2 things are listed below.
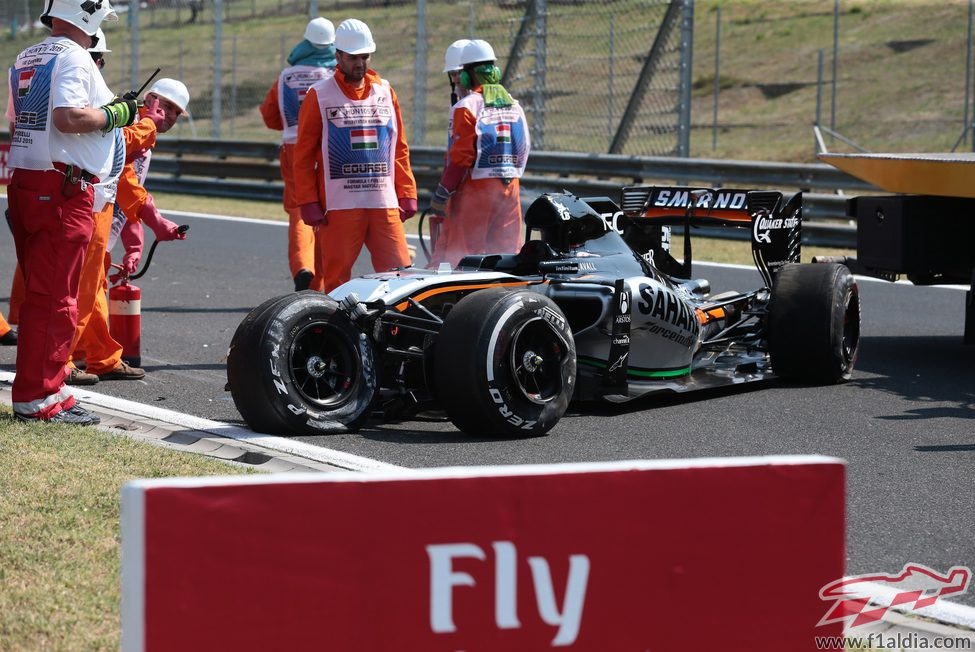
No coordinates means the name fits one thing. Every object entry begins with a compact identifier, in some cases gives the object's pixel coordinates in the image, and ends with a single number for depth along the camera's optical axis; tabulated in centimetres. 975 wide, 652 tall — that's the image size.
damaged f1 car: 1254
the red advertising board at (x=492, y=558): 476
